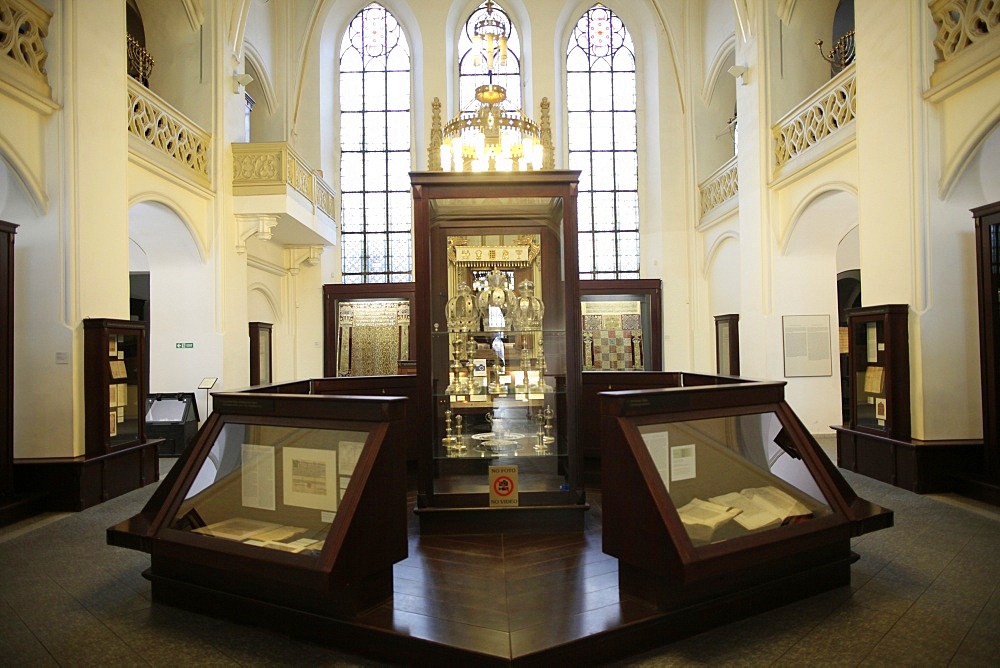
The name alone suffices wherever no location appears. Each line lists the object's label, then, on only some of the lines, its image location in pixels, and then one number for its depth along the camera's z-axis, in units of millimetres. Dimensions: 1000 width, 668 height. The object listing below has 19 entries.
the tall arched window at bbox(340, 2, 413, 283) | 14117
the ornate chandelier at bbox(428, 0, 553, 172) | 8625
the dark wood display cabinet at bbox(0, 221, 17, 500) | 5328
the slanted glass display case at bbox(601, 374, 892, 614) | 2834
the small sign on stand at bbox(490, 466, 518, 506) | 4145
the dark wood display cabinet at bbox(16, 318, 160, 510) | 5535
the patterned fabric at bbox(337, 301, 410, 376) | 13383
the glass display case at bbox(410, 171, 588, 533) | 4219
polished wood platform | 2611
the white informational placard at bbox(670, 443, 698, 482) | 3021
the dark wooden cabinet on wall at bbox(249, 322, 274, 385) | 10969
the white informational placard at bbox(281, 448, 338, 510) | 2957
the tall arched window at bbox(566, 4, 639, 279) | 14203
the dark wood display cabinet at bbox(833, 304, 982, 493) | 5586
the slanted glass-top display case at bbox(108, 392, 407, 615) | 2805
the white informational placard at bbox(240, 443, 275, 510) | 3125
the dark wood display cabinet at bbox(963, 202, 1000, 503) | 5262
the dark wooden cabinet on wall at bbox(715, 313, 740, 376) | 11164
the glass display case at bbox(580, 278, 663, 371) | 13344
